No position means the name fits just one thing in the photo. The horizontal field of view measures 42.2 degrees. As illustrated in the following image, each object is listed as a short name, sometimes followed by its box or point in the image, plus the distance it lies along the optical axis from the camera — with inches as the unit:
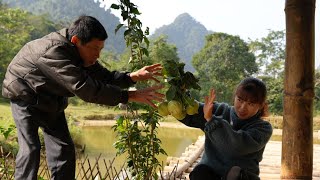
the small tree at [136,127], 79.7
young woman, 69.2
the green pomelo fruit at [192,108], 65.9
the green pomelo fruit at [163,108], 66.6
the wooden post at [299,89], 88.0
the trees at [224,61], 826.2
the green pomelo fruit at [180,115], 65.5
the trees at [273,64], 721.4
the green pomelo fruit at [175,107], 64.2
